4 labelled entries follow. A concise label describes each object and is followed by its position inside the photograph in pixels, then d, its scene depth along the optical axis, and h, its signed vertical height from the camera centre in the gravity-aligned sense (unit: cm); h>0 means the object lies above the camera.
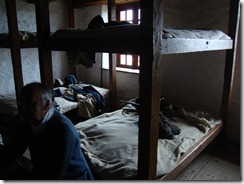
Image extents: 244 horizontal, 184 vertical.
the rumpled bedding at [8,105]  269 -66
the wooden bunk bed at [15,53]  230 +0
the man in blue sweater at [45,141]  104 -44
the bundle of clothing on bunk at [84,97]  293 -62
